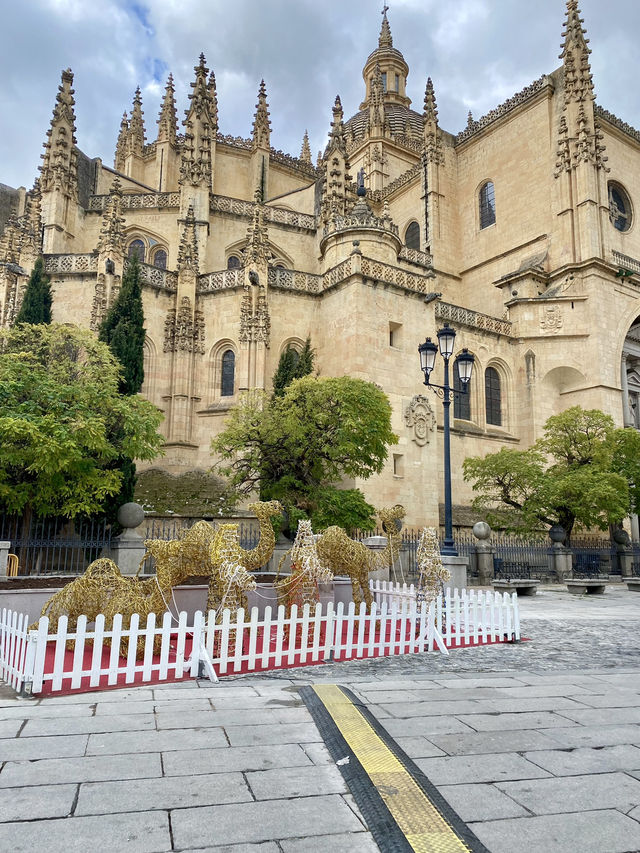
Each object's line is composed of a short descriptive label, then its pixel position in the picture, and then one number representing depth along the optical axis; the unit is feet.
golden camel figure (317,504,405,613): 32.48
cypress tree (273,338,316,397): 75.46
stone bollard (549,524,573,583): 80.28
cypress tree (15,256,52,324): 74.84
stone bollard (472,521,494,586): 70.28
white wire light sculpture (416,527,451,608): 31.68
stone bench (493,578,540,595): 64.69
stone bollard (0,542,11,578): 39.75
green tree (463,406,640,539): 78.07
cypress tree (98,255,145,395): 69.26
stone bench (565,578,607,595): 67.77
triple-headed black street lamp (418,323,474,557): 42.80
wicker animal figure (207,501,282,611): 25.98
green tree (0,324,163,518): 47.44
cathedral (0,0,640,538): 82.02
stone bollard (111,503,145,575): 51.47
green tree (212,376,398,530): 61.41
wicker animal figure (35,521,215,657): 25.62
